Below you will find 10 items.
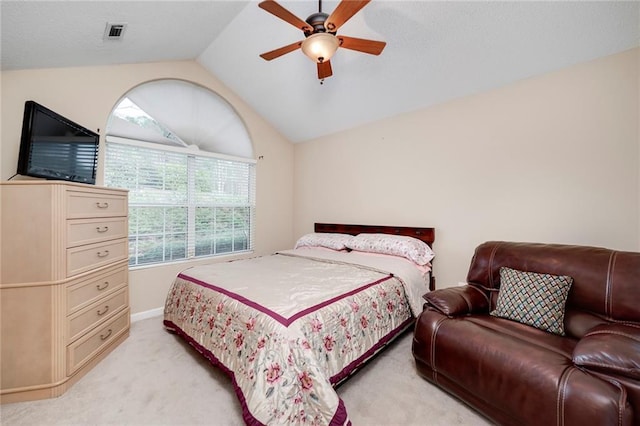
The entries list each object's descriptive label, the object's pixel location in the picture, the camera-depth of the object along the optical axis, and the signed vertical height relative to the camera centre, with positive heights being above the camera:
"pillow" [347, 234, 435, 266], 2.76 -0.40
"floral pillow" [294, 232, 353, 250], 3.35 -0.40
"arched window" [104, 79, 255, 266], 2.98 +0.53
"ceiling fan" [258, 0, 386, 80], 1.59 +1.25
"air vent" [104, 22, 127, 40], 2.11 +1.53
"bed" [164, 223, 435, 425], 1.35 -0.72
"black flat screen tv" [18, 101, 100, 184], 1.85 +0.52
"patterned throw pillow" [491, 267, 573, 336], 1.63 -0.59
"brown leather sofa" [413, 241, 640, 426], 1.12 -0.75
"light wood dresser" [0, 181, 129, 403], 1.66 -0.53
